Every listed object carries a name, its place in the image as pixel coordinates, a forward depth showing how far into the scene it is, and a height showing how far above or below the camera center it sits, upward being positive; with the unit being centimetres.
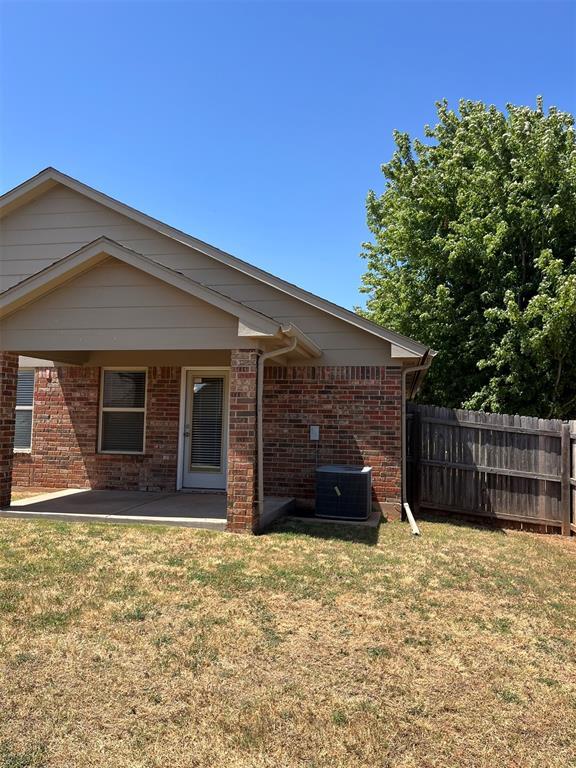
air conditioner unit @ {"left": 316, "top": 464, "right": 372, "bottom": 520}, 773 -105
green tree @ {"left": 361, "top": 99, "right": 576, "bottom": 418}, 1362 +438
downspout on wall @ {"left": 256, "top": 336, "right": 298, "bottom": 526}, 699 -19
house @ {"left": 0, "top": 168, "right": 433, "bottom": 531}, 702 +84
